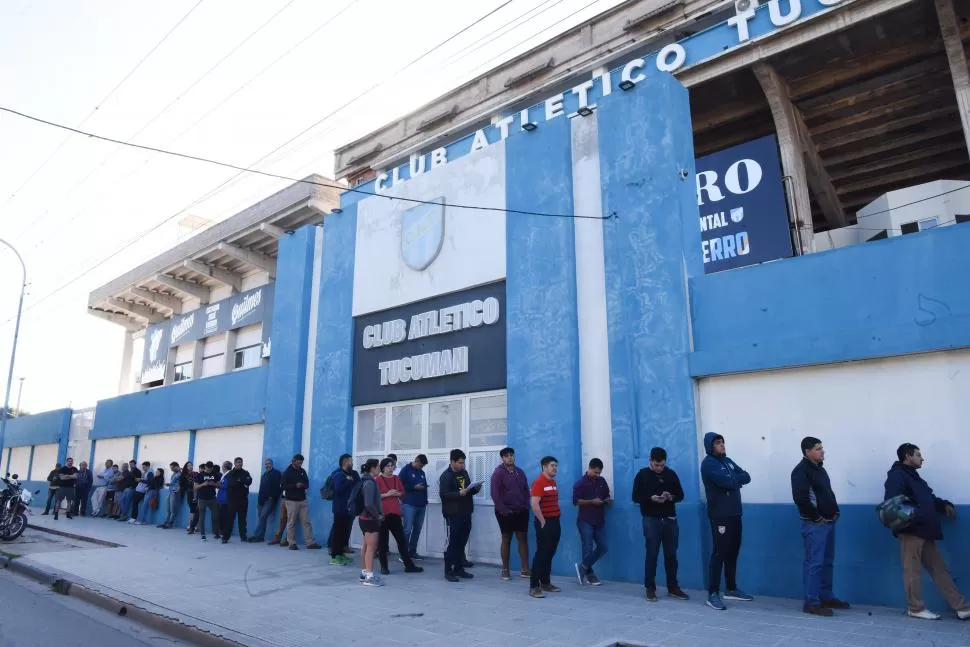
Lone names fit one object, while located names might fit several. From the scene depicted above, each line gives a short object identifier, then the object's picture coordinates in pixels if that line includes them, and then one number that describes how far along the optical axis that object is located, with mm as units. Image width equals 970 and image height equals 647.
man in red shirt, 8297
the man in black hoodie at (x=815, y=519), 6973
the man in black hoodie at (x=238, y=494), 14719
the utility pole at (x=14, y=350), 23344
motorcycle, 13867
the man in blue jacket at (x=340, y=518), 11305
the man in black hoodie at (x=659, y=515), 7941
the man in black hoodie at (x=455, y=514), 9539
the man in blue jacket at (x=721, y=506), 7363
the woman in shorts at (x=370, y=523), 9234
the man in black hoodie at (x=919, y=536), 6531
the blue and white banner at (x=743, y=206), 12758
